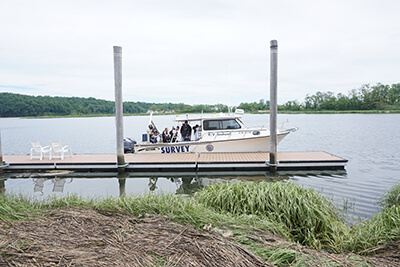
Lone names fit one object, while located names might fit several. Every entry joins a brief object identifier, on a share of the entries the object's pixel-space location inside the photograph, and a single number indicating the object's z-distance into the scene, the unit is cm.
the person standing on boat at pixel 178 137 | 1310
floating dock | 1002
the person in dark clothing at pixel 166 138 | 1320
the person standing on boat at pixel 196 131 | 1270
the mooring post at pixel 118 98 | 918
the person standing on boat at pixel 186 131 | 1298
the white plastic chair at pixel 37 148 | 1102
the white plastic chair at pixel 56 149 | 1116
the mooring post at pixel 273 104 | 894
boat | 1246
